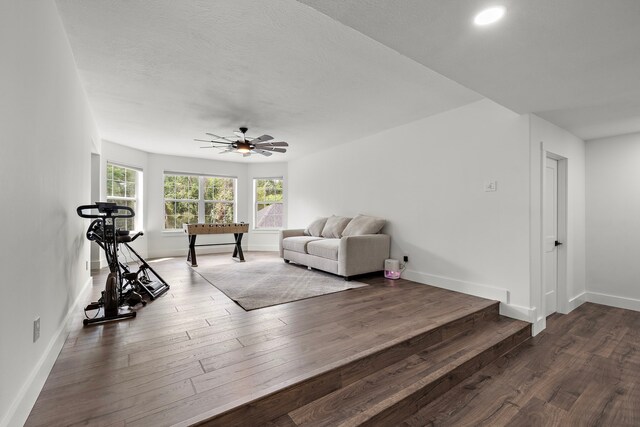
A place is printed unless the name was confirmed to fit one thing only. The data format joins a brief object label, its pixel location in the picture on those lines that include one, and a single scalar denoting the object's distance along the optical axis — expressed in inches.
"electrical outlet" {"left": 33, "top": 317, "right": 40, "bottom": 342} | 62.1
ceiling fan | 163.0
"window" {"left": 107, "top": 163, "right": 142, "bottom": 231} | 215.2
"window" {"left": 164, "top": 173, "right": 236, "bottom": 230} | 262.2
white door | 133.8
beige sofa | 159.9
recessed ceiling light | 57.5
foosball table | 208.8
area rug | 129.2
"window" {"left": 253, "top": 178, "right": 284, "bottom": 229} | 298.0
